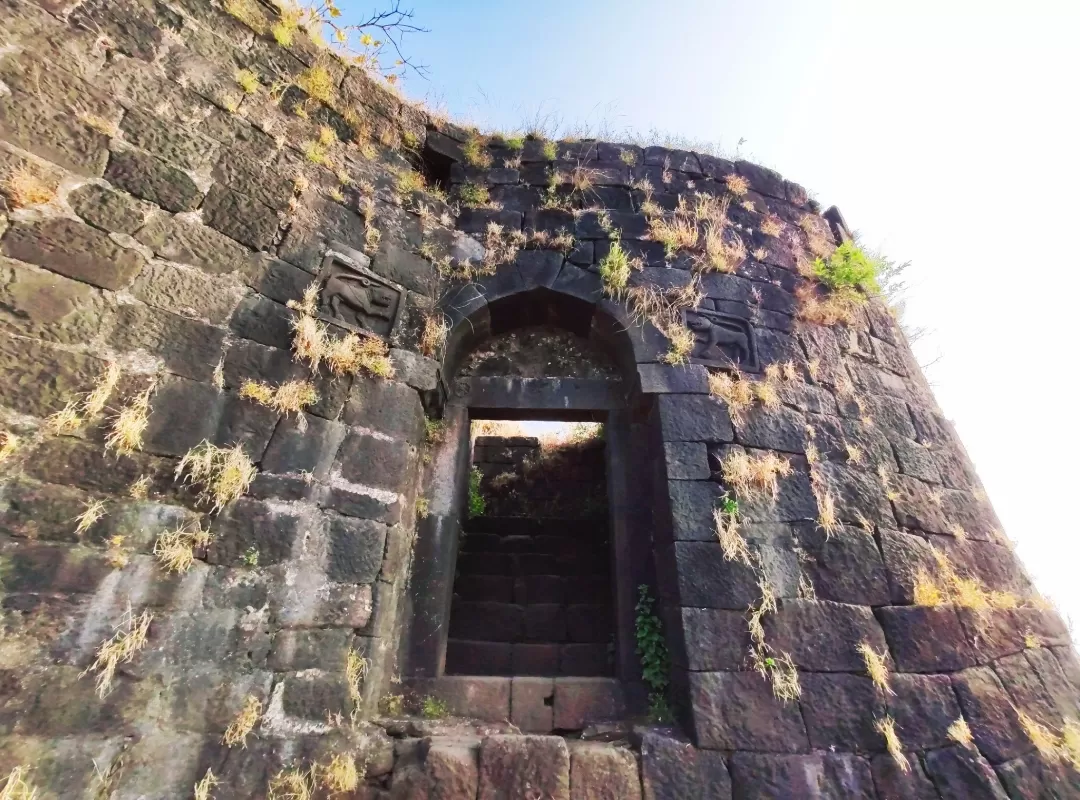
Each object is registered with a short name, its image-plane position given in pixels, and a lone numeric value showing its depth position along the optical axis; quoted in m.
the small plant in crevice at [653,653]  3.47
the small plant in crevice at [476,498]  6.17
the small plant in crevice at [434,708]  3.47
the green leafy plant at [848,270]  5.37
